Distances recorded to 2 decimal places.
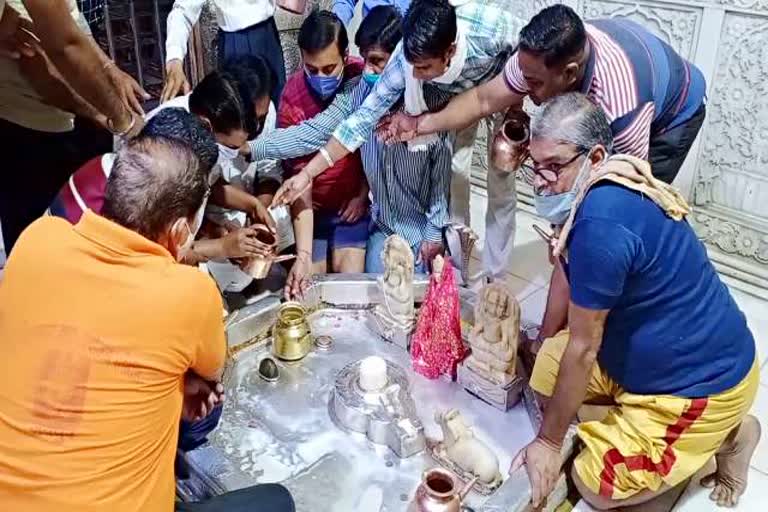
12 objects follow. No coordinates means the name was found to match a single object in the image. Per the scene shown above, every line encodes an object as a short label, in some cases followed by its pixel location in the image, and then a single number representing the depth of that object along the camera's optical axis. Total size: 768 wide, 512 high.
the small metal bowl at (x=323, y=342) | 1.99
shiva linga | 1.65
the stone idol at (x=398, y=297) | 2.00
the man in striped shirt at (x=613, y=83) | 1.75
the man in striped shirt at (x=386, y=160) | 2.21
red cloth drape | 1.87
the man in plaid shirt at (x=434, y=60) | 1.91
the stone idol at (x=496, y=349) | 1.77
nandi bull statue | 1.57
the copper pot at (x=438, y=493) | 1.39
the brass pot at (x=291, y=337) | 1.92
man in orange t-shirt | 1.08
